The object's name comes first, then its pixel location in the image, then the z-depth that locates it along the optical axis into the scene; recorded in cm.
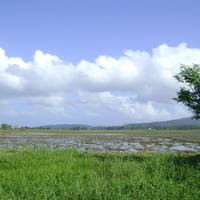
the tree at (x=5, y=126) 14900
